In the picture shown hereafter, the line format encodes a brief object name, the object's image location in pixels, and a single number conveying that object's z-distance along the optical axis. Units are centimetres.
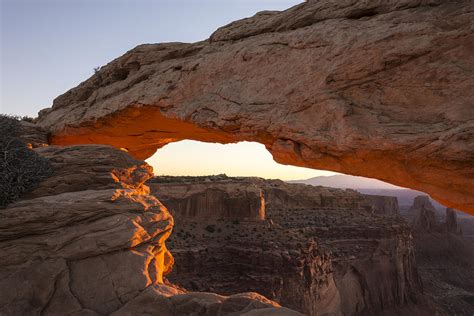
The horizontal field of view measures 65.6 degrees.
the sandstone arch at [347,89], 727
